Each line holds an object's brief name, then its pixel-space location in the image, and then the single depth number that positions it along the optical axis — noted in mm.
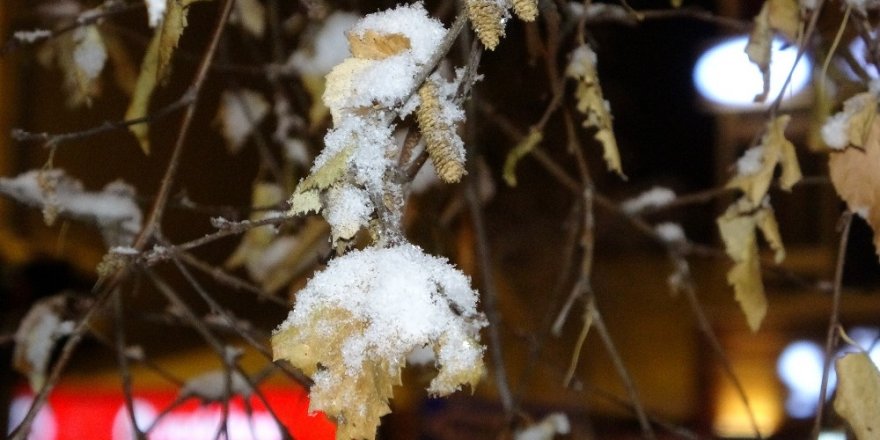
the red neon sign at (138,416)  2125
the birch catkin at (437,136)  1209
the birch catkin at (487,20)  1219
